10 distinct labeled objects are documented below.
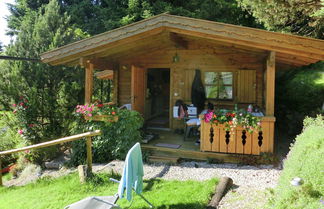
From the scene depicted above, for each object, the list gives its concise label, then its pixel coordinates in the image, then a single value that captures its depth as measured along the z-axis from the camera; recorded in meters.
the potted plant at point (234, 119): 4.80
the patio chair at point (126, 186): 2.70
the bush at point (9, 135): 7.50
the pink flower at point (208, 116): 5.02
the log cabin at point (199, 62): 4.72
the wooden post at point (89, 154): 4.44
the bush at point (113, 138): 5.49
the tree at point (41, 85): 7.35
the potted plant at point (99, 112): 5.58
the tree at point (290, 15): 6.76
